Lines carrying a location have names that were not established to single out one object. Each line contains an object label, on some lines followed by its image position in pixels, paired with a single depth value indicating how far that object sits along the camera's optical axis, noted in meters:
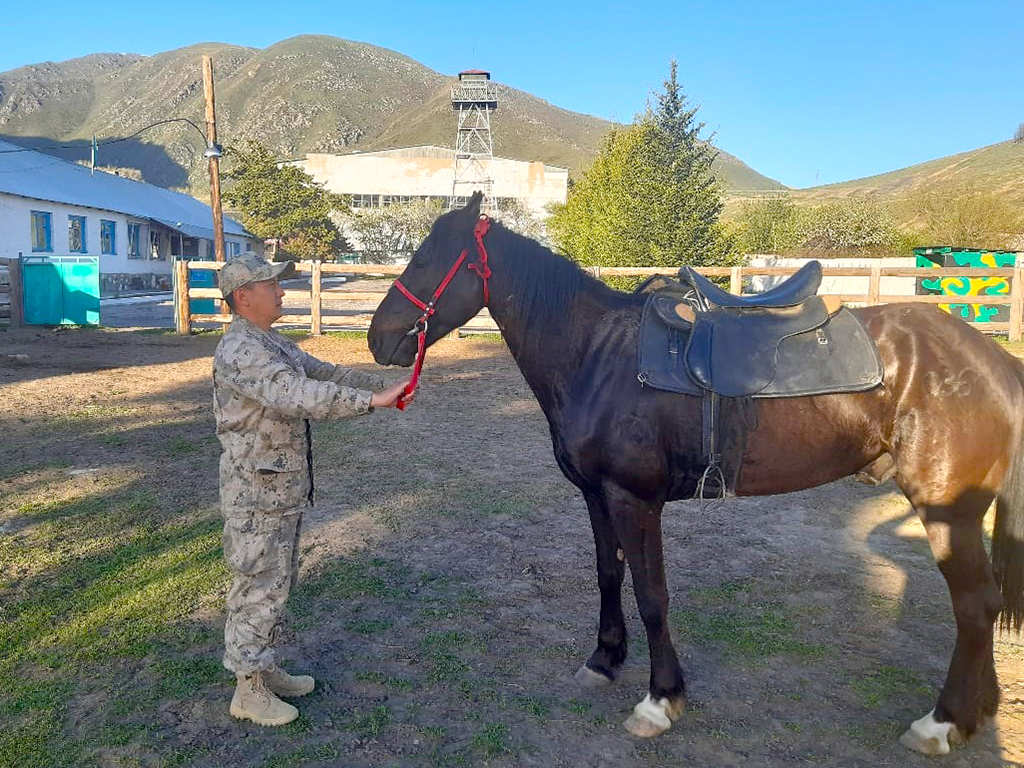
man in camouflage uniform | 2.87
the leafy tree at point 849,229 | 35.31
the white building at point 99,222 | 27.47
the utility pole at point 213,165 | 18.89
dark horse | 2.92
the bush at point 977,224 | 33.31
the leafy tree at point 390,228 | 57.50
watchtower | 67.19
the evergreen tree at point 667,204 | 19.70
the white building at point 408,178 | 74.81
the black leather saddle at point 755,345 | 3.00
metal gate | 18.20
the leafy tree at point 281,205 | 50.47
